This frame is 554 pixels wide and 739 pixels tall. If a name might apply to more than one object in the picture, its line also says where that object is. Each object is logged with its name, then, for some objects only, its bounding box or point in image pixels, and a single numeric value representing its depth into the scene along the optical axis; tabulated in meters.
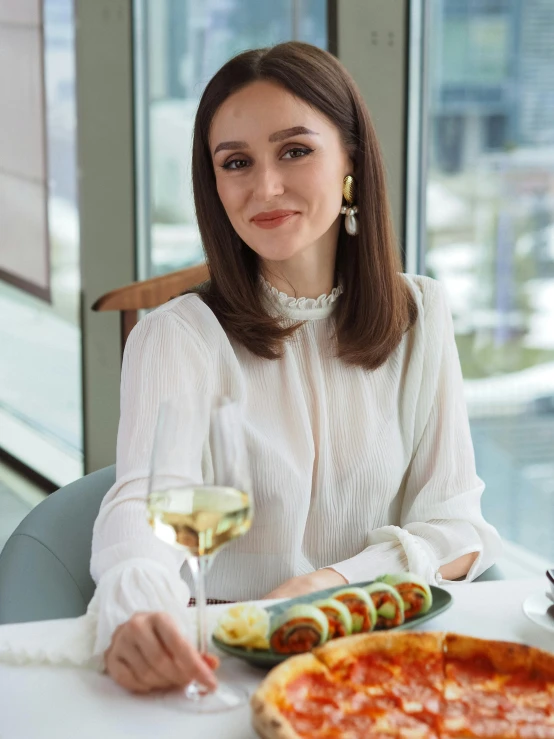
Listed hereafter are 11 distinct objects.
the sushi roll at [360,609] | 1.17
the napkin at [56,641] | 1.14
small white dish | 1.23
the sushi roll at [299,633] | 1.12
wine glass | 1.03
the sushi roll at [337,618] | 1.15
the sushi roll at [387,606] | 1.19
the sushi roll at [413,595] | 1.22
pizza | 0.97
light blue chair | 1.61
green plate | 1.10
